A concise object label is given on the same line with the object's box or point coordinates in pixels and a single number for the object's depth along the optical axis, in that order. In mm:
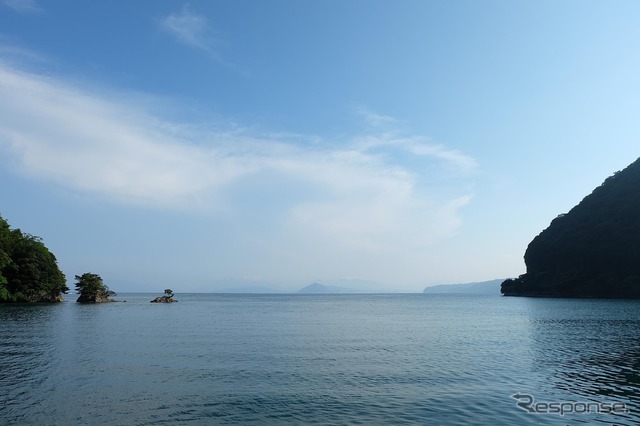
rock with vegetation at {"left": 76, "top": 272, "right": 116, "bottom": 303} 159625
